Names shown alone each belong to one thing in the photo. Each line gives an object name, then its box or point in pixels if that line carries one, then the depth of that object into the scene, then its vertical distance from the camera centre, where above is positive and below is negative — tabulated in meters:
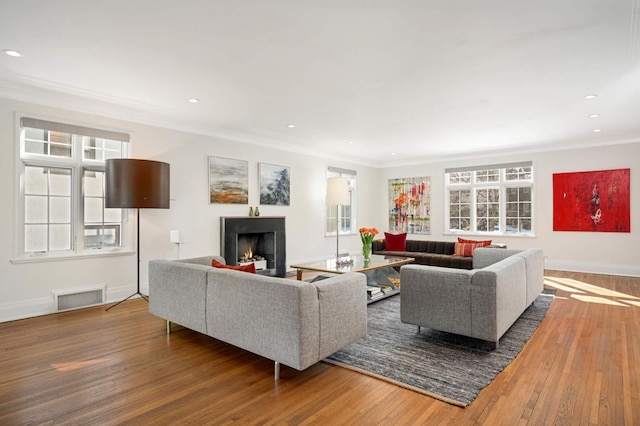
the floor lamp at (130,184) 4.14 +0.35
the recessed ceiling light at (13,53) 3.12 +1.40
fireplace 5.80 -0.49
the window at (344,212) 8.07 +0.06
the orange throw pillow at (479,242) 6.25 -0.48
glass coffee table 4.46 -0.67
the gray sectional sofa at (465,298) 2.91 -0.72
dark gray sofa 5.82 -0.70
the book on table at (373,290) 4.62 -0.98
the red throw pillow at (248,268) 3.02 -0.46
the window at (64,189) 4.02 +0.29
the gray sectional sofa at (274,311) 2.34 -0.70
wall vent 4.16 -1.00
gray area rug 2.37 -1.11
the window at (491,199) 7.54 +0.35
